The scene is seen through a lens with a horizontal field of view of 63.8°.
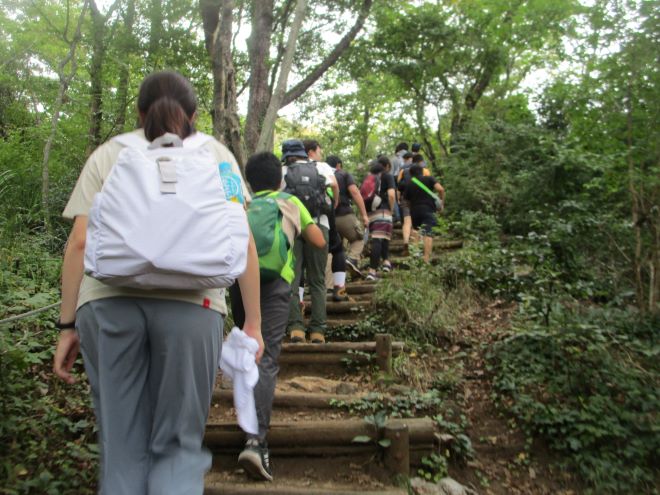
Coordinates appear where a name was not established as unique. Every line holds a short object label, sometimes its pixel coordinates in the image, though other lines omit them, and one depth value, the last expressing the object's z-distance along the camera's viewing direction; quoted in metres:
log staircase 3.28
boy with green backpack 3.22
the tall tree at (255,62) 6.21
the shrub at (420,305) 5.59
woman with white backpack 1.61
